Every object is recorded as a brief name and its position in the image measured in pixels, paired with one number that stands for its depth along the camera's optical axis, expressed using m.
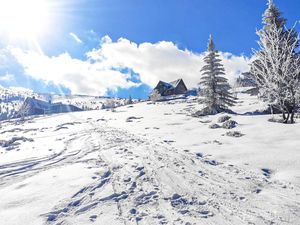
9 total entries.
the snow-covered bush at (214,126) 18.17
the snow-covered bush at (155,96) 73.19
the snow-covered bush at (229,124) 17.62
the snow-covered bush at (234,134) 14.54
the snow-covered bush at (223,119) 21.57
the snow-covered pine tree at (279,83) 16.62
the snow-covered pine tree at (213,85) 32.44
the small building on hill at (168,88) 80.44
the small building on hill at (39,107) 113.41
